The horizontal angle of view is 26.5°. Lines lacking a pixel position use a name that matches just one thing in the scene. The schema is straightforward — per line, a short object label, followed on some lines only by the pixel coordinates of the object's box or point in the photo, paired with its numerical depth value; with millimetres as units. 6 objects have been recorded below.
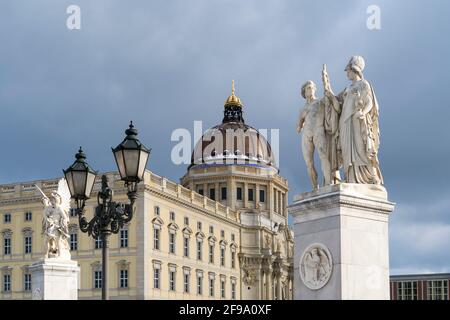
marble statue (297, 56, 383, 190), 13633
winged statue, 28984
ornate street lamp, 16375
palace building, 84125
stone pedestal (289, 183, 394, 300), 12906
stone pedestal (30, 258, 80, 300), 27625
